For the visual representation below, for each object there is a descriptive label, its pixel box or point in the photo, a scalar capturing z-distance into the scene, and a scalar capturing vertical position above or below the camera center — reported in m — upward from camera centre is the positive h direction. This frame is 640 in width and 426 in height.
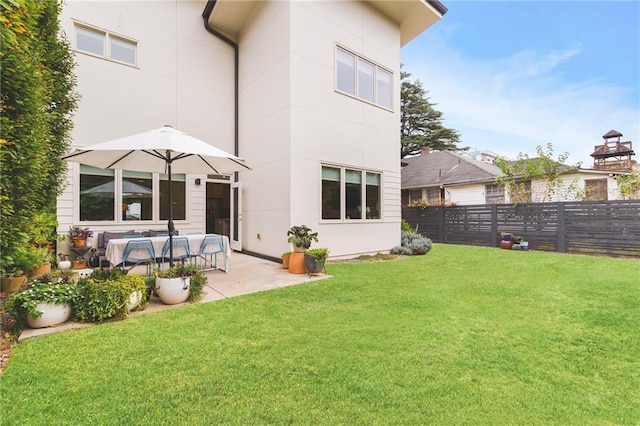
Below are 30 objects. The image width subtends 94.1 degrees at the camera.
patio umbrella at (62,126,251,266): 4.25 +1.04
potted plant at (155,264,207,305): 4.30 -0.99
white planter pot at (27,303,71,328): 3.38 -1.13
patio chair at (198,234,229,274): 6.20 -0.62
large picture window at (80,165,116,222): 7.55 +0.62
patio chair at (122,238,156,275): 5.35 -0.64
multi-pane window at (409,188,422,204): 18.38 +1.25
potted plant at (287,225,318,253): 6.60 -0.50
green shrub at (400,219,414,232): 11.60 -0.47
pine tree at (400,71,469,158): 24.88 +7.90
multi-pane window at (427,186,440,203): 17.50 +1.23
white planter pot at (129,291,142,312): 3.91 -1.09
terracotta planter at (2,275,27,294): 5.00 -1.11
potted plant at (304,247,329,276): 6.21 -0.92
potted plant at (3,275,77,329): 3.34 -0.99
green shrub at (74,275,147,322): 3.60 -1.00
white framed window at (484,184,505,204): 15.16 +1.05
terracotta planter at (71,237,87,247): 7.07 -0.55
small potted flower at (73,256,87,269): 6.98 -1.06
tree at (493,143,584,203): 11.95 +1.57
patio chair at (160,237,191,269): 5.83 -0.64
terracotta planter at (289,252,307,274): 6.43 -1.05
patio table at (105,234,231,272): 5.38 -0.56
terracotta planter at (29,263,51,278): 5.86 -1.03
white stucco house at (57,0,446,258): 7.60 +3.20
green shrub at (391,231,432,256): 9.45 -1.03
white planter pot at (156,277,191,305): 4.29 -1.05
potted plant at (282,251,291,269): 6.84 -0.99
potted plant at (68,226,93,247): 7.07 -0.43
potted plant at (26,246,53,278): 4.97 -0.82
